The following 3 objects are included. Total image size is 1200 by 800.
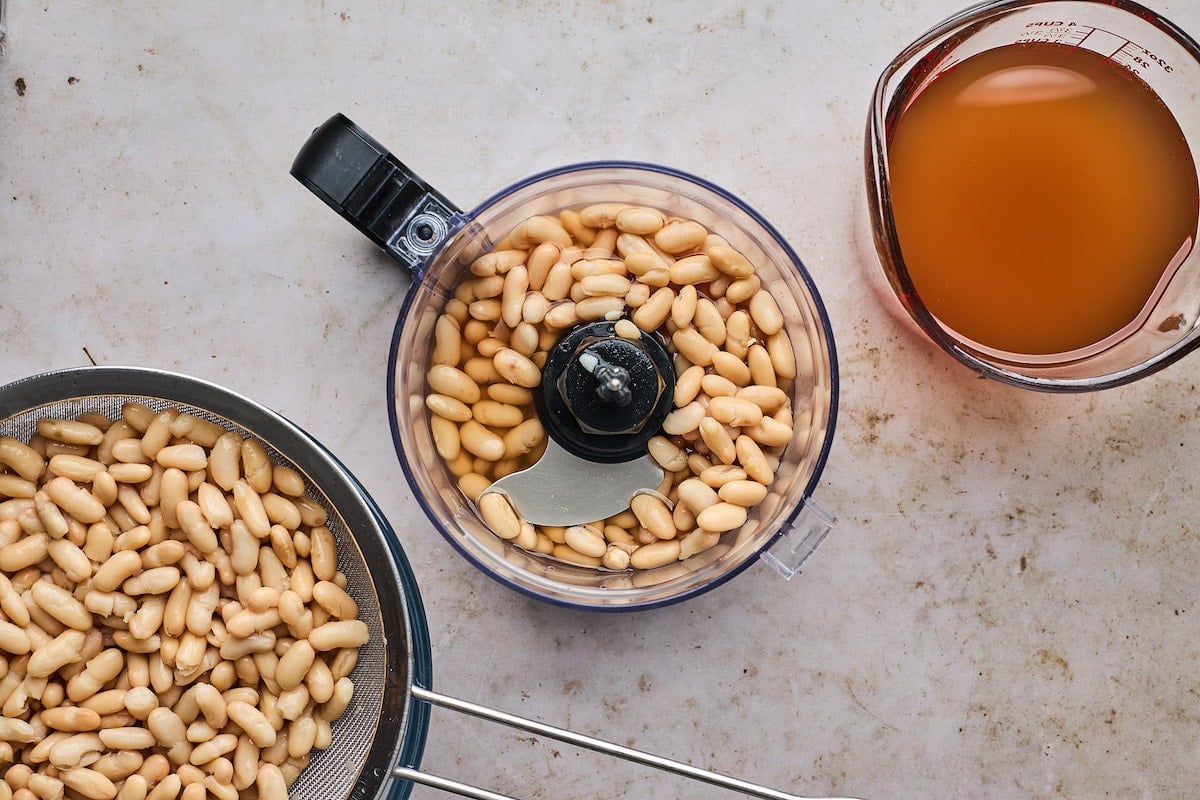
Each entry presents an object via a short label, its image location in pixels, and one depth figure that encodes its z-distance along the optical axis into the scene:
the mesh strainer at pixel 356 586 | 0.51
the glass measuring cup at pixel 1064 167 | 0.53
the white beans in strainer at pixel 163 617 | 0.52
